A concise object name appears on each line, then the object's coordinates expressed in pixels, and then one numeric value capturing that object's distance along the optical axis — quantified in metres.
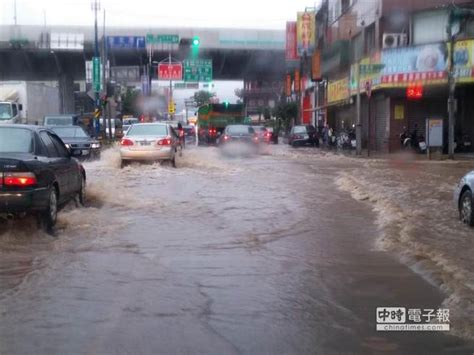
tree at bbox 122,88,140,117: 73.56
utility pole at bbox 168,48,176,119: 49.09
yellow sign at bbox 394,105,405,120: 31.19
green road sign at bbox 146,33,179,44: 43.34
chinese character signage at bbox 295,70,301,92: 59.76
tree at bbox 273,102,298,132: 64.19
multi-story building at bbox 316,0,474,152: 27.41
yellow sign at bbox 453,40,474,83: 26.44
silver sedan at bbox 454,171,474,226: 9.88
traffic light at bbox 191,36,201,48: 35.65
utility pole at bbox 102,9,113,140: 38.59
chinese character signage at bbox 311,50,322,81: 46.09
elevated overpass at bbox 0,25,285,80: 52.81
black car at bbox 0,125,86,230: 8.51
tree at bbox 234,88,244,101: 106.51
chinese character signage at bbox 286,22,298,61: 50.06
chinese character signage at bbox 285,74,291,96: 66.79
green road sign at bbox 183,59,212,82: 50.28
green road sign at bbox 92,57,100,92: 38.53
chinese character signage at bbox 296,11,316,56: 48.38
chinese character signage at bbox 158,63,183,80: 48.22
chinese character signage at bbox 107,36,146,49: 49.72
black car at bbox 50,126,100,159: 23.58
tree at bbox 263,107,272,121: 89.47
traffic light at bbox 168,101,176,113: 52.96
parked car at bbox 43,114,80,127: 30.58
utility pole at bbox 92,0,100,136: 37.22
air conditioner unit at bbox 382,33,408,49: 30.41
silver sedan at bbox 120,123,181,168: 19.48
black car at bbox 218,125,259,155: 30.81
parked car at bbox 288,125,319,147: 41.03
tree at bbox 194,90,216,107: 108.93
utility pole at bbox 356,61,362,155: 29.92
